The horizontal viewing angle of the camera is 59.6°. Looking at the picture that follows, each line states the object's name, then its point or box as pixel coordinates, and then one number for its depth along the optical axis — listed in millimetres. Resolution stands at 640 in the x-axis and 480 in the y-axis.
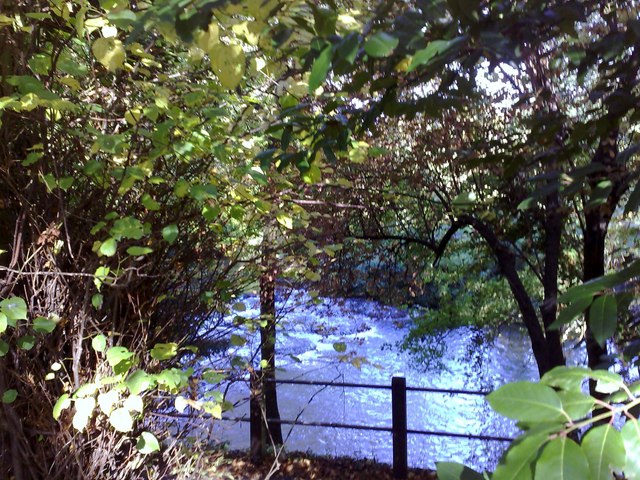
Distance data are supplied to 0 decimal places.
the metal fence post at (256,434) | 5138
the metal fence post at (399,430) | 5270
